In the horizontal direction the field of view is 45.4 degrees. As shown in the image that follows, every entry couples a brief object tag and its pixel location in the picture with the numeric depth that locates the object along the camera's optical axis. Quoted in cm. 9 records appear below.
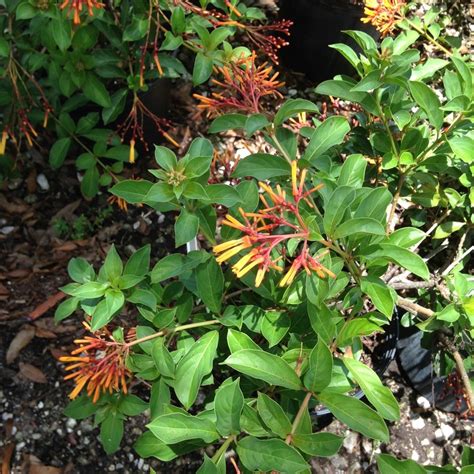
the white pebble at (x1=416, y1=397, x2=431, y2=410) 183
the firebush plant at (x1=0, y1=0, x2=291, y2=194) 149
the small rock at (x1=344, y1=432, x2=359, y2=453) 176
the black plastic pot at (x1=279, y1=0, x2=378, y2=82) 227
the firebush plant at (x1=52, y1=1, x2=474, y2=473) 91
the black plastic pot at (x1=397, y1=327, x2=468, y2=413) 176
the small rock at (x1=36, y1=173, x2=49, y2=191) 213
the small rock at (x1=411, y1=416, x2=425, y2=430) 181
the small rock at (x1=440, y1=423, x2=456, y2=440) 180
